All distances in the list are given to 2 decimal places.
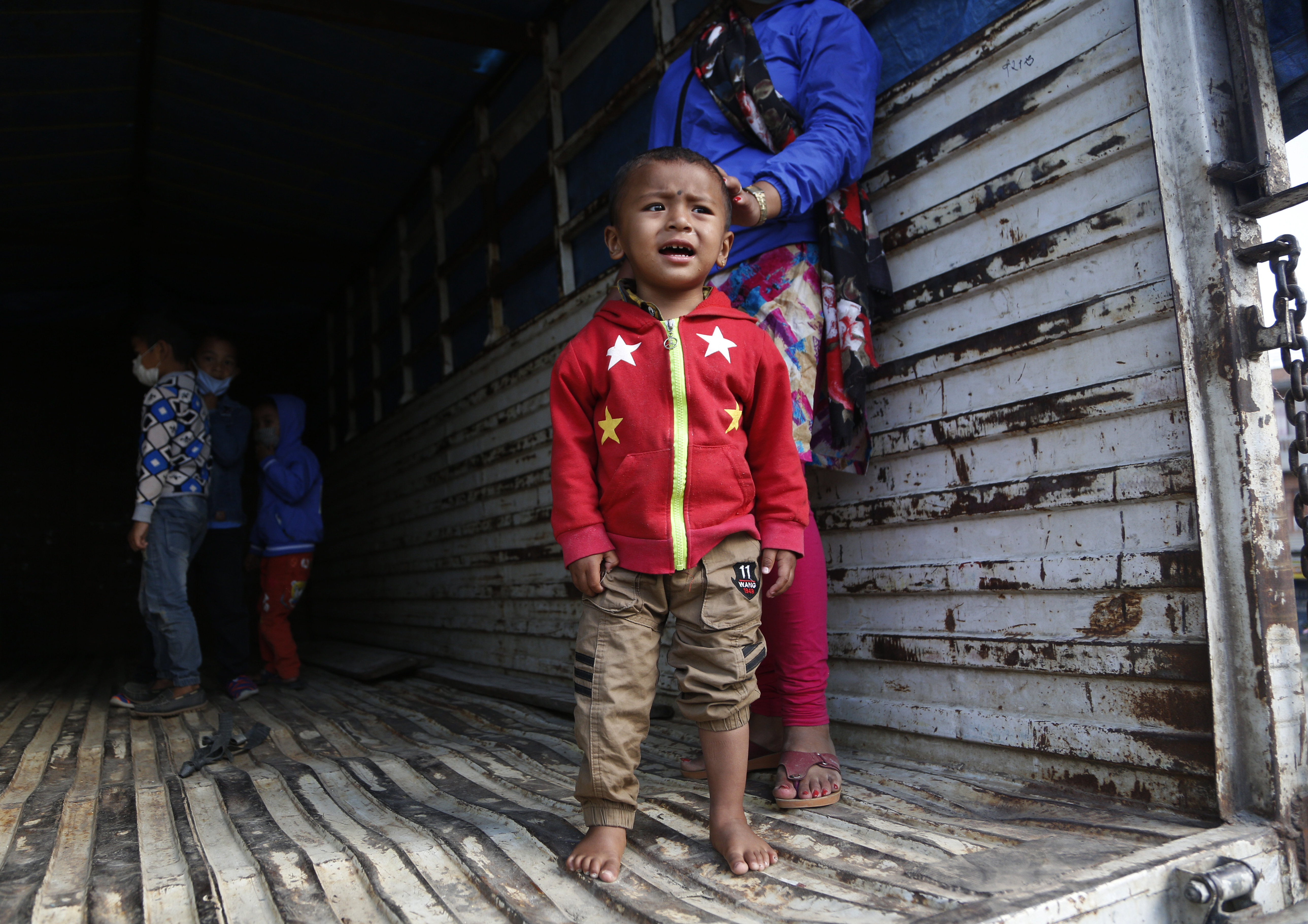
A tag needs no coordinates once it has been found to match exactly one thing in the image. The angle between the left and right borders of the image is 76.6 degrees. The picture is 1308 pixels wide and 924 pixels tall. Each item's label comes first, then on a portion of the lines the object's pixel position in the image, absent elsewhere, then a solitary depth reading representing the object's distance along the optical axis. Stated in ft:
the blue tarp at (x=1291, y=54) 6.05
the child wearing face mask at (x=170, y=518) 12.43
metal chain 5.37
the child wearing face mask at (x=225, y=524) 14.25
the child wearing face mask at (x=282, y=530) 15.93
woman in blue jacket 7.04
